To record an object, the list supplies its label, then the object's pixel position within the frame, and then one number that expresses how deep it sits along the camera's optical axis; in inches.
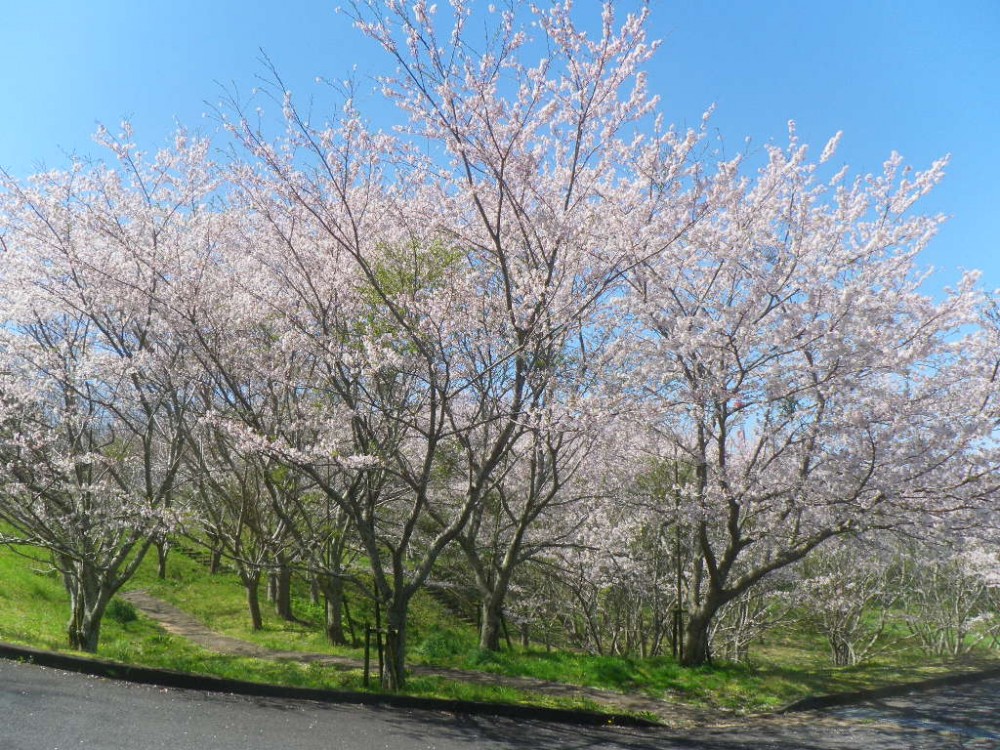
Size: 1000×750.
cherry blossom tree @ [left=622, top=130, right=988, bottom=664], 356.1
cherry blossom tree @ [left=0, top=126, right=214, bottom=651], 390.9
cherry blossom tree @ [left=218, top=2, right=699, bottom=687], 313.1
